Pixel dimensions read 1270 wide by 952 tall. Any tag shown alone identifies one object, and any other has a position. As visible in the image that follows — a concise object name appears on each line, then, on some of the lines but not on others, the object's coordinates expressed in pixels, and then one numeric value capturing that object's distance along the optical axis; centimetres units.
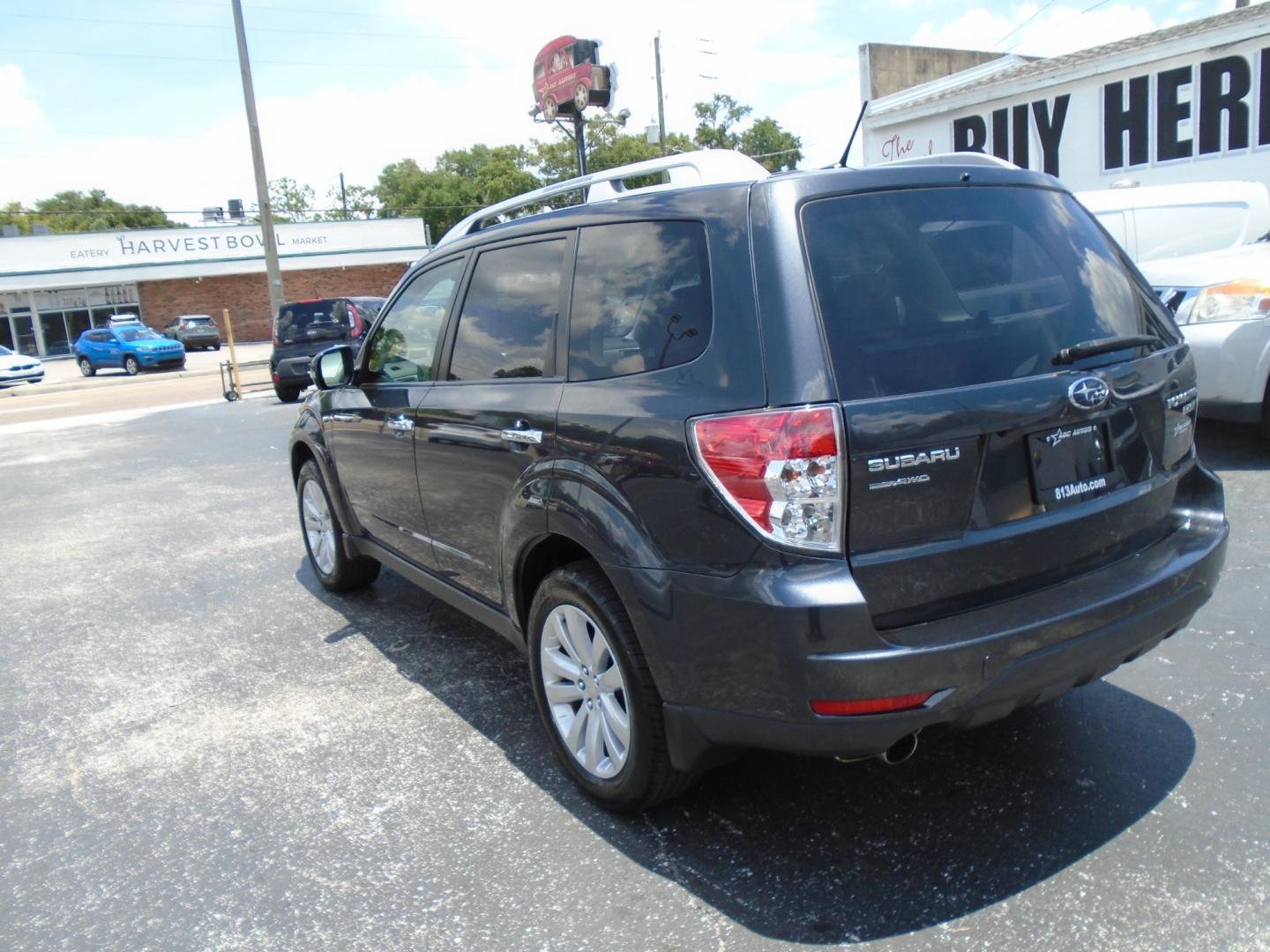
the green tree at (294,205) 9725
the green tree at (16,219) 8588
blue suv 3191
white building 1444
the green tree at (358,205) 9869
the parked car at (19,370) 2888
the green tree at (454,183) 7694
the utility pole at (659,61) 4200
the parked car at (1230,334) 629
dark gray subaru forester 242
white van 907
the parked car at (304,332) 1694
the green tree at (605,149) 6097
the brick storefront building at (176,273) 4497
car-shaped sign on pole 1377
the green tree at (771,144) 7594
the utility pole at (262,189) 2505
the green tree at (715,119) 7119
